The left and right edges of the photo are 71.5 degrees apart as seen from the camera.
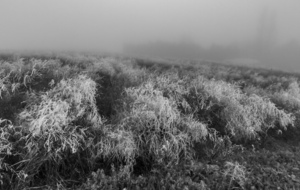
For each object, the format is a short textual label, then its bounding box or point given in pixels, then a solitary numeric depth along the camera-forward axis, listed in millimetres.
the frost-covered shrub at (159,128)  5082
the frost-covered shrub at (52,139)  4219
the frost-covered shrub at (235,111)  6805
